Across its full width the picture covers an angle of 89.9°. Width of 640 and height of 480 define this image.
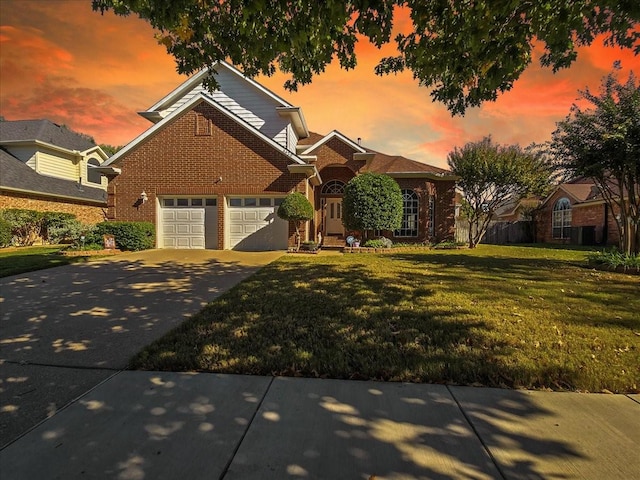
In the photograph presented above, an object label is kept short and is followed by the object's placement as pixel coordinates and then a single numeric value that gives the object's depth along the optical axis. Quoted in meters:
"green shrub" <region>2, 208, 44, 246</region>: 15.62
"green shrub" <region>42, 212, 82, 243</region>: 17.16
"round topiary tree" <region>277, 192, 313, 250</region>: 12.71
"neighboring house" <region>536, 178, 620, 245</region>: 21.11
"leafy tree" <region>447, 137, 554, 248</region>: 16.62
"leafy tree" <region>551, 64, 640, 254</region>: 9.19
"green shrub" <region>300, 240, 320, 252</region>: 13.48
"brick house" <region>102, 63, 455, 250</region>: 13.80
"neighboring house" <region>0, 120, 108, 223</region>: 17.14
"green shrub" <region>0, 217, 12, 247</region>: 14.71
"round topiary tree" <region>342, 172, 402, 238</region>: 14.63
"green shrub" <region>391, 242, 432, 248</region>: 16.55
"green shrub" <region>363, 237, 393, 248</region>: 14.67
